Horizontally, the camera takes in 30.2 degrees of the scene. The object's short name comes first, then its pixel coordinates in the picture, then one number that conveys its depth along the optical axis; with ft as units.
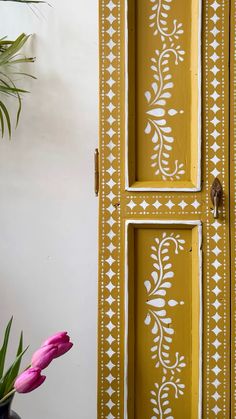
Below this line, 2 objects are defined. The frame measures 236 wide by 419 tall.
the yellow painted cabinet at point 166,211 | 3.41
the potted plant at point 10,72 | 4.41
